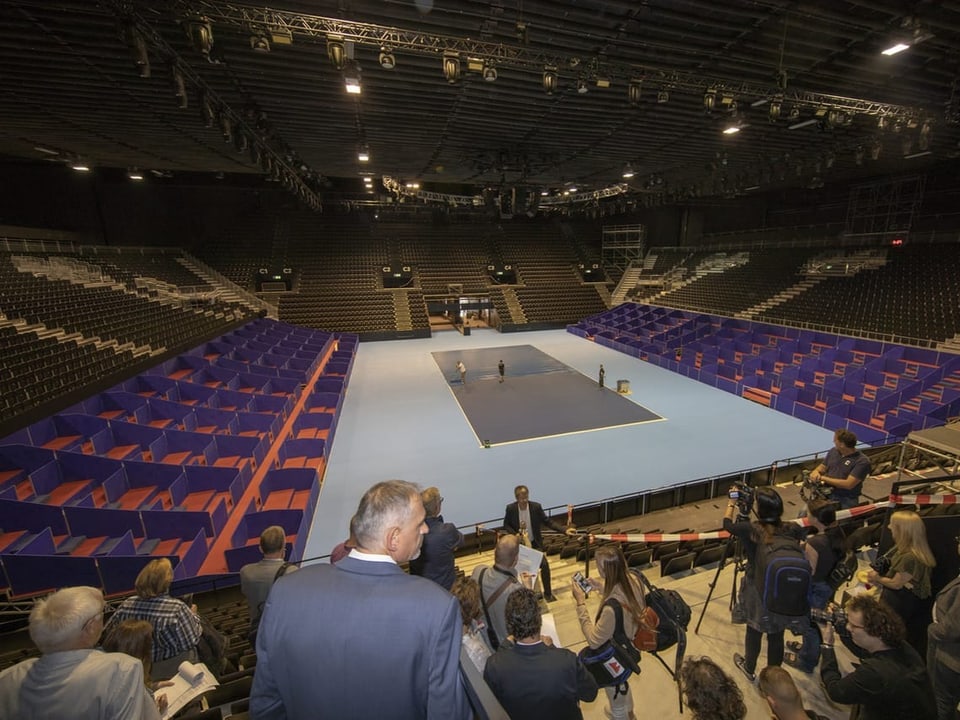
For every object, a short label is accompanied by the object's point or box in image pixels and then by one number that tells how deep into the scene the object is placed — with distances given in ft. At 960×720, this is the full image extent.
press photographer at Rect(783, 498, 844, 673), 9.97
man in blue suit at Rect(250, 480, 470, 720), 4.11
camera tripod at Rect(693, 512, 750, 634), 10.84
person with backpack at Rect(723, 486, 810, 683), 8.62
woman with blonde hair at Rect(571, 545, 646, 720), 7.75
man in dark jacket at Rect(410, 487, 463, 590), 10.53
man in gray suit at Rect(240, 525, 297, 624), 10.86
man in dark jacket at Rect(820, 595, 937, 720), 6.22
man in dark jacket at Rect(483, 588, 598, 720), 5.92
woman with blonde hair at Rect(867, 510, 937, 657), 8.86
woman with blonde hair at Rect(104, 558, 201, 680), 9.05
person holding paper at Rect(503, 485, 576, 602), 15.01
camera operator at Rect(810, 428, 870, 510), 13.88
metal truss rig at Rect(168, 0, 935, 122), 19.17
